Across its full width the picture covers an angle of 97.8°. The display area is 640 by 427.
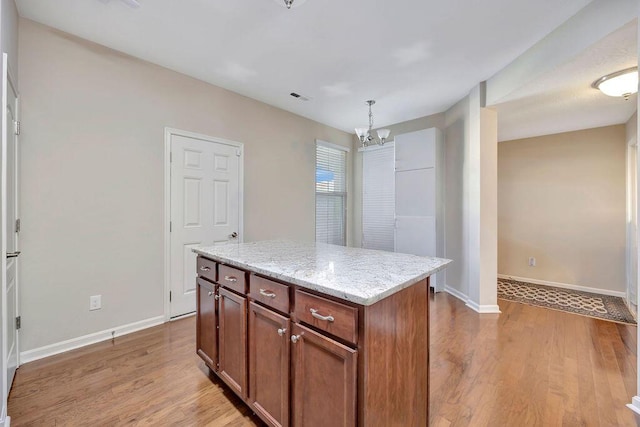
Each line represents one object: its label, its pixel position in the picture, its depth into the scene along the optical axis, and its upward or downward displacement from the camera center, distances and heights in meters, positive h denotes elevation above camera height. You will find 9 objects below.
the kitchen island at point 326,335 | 1.09 -0.57
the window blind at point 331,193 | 4.89 +0.36
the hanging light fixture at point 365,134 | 3.30 +0.95
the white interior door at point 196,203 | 3.05 +0.11
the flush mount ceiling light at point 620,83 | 2.31 +1.14
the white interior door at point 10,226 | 1.52 -0.10
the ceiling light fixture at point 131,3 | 1.96 +1.49
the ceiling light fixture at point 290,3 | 1.82 +1.45
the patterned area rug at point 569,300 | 3.22 -1.15
